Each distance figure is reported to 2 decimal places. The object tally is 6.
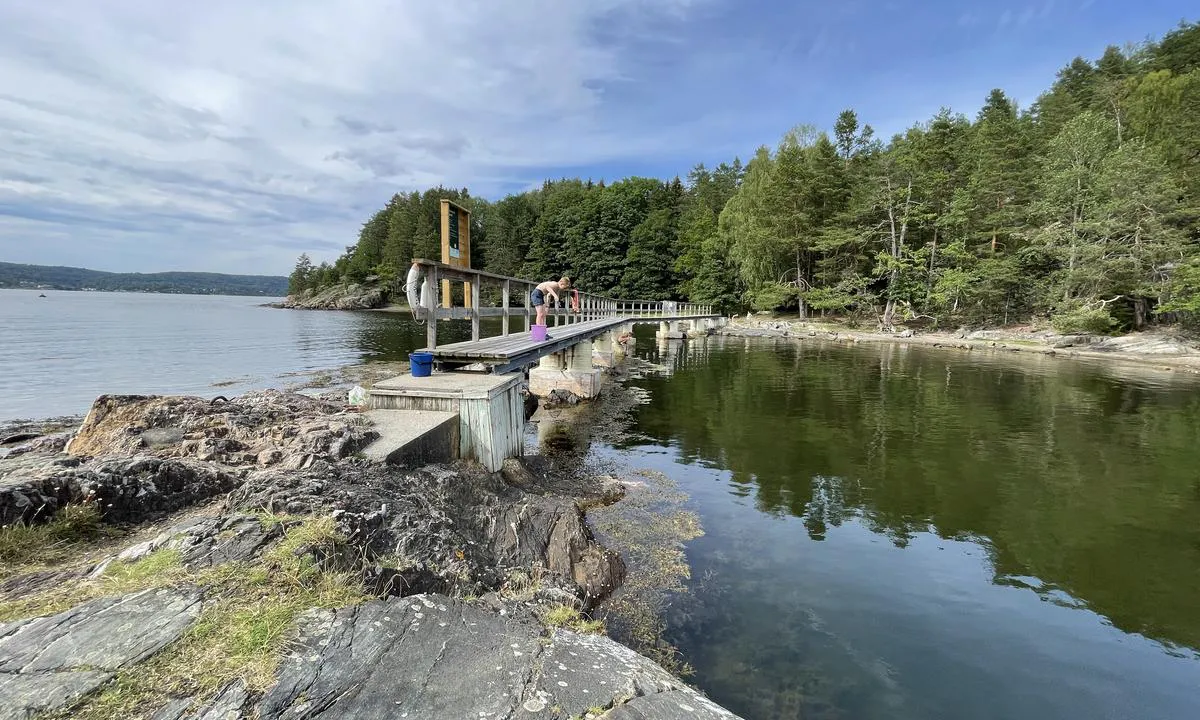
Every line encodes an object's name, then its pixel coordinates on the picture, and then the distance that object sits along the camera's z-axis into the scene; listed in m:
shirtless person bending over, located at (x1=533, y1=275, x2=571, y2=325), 12.46
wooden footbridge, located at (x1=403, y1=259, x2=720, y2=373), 8.12
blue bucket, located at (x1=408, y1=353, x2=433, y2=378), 7.48
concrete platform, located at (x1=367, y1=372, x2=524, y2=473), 6.31
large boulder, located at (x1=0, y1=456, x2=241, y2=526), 3.38
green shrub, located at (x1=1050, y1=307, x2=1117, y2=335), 28.39
